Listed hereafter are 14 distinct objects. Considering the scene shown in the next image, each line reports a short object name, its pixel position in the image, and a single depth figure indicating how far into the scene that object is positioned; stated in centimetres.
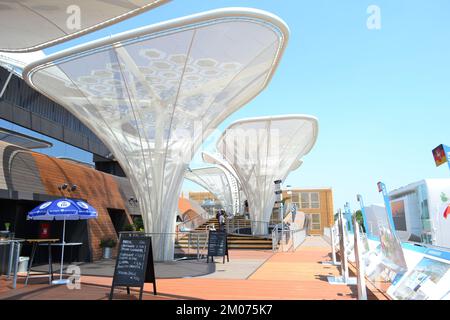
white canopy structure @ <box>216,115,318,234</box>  2467
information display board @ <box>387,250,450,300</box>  480
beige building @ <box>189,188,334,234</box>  5303
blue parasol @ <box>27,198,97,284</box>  892
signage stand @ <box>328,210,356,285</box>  859
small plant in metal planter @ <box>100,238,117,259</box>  1464
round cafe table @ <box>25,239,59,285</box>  874
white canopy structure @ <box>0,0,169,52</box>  687
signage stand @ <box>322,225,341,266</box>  1258
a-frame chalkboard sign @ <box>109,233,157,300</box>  680
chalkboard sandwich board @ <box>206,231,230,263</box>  1346
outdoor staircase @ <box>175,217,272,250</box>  2038
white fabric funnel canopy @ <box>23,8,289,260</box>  1023
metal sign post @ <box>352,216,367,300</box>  622
